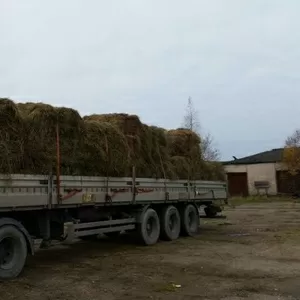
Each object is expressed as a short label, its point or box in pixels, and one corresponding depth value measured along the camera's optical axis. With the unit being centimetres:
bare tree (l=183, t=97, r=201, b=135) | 3050
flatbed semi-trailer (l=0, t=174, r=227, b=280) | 601
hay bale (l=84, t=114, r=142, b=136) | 884
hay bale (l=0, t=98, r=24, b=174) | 606
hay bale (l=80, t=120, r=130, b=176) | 758
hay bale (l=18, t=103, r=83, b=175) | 658
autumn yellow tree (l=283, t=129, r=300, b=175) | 2933
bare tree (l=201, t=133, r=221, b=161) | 3191
